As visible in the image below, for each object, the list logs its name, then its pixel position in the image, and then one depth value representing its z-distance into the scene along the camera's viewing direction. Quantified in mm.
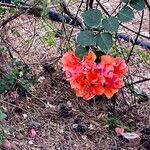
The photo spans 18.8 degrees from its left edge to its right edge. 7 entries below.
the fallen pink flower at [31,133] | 2164
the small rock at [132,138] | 2217
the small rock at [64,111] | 2332
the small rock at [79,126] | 2273
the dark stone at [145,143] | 2226
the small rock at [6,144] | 2025
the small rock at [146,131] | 2303
